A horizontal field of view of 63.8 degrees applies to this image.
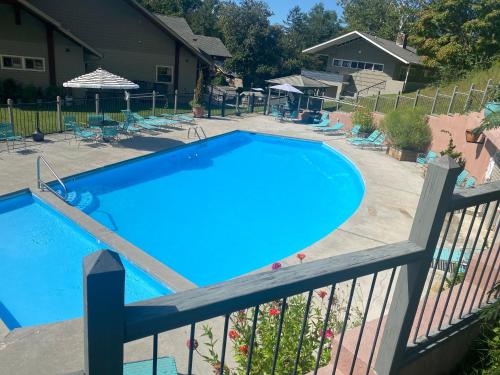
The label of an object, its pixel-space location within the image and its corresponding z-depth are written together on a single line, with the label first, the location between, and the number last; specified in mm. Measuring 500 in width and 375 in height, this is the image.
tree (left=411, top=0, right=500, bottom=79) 25938
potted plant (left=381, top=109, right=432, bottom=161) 17281
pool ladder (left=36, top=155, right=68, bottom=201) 10225
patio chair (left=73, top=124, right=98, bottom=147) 14451
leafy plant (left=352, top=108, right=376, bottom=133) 20828
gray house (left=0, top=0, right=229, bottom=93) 20234
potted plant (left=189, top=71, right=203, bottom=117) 22322
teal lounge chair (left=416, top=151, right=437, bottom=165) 15707
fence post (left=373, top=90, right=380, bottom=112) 21680
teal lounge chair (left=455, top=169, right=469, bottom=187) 12797
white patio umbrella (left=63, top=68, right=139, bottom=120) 14531
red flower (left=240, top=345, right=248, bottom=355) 3380
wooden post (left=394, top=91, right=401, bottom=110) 20875
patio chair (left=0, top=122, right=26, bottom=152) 12398
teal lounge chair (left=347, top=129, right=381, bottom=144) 18844
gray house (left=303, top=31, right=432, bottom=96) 33406
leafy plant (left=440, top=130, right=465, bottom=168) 13546
